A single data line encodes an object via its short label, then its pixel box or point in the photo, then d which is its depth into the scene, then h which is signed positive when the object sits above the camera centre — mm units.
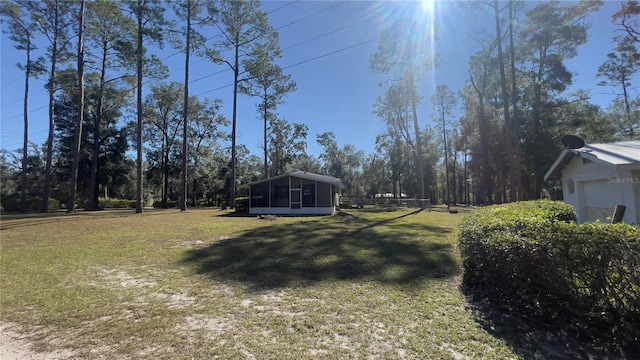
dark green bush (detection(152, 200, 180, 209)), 33719 -732
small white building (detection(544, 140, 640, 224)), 5988 +338
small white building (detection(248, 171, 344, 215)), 19562 +34
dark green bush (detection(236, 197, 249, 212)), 21984 -547
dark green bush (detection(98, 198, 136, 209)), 32094 -535
